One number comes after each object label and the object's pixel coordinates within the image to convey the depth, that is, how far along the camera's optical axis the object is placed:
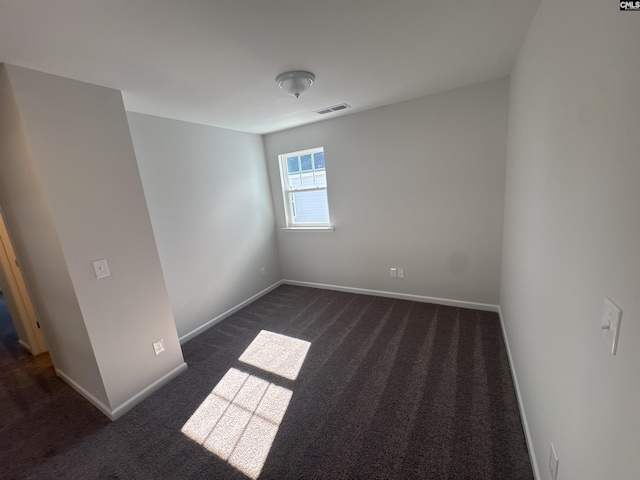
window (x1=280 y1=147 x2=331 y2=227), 3.68
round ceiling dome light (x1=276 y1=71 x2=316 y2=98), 1.91
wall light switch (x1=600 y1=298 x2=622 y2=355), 0.65
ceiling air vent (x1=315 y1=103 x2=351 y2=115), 2.81
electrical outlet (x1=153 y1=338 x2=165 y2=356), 2.20
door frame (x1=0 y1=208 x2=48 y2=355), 2.76
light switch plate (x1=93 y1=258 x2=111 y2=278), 1.81
